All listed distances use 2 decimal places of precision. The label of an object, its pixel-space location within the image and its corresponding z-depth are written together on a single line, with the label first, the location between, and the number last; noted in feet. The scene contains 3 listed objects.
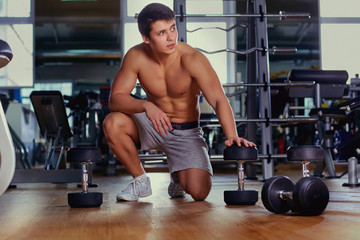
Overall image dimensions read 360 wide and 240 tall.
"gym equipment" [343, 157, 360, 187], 11.39
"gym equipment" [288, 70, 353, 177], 13.57
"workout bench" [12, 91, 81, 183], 15.30
